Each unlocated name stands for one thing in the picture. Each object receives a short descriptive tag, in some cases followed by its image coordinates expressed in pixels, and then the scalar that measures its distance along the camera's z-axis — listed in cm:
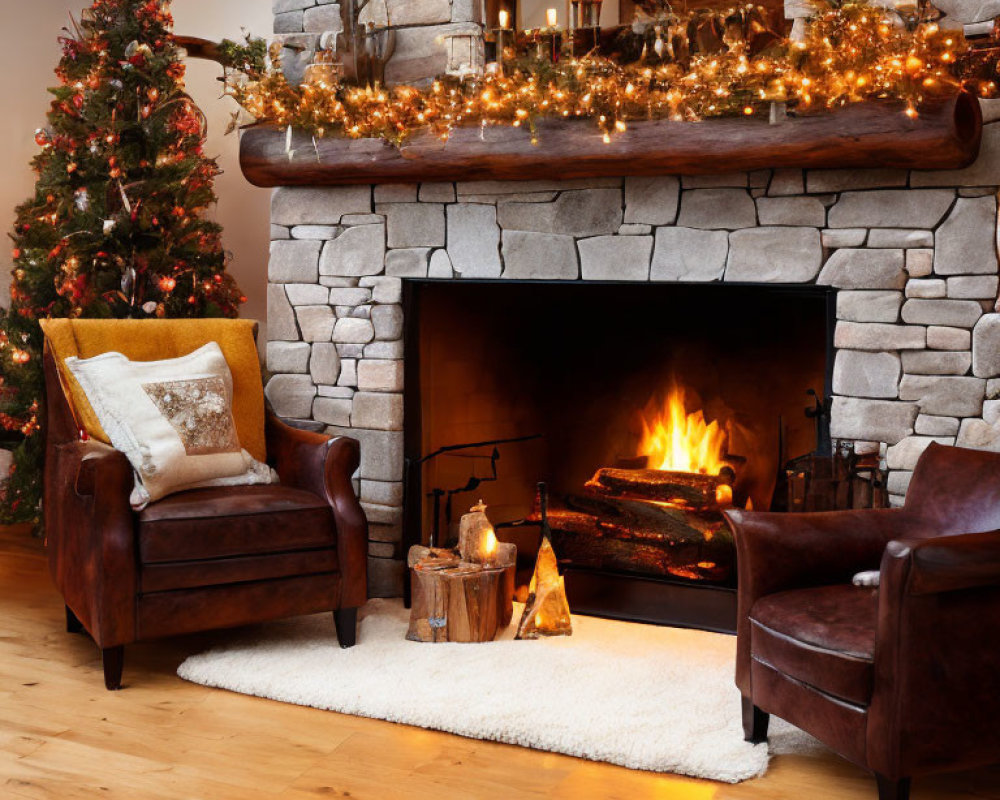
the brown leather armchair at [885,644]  225
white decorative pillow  326
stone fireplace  315
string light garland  295
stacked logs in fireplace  386
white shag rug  271
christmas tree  447
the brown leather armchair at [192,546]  309
